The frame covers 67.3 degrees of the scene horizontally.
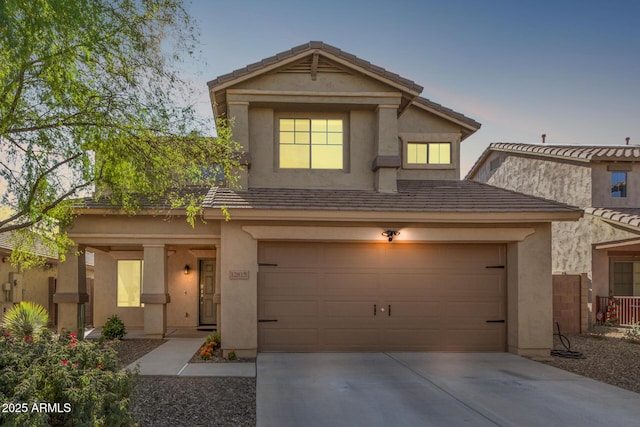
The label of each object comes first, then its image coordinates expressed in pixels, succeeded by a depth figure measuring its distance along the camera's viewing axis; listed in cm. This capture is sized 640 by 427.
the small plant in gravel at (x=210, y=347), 1043
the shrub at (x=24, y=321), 1155
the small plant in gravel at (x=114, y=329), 1312
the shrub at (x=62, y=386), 396
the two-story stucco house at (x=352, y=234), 1083
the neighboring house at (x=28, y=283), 1659
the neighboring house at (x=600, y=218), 1662
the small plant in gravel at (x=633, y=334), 1357
